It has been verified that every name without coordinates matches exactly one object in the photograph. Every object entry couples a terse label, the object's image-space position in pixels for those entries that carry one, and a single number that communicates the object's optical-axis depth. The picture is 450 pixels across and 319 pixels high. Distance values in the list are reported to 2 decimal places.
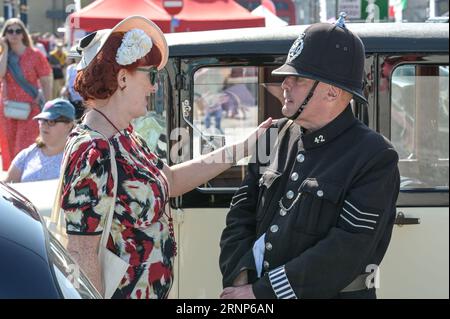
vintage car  6.29
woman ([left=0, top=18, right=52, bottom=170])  14.19
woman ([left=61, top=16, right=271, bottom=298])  4.86
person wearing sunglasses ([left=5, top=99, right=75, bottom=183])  8.99
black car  3.45
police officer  4.49
